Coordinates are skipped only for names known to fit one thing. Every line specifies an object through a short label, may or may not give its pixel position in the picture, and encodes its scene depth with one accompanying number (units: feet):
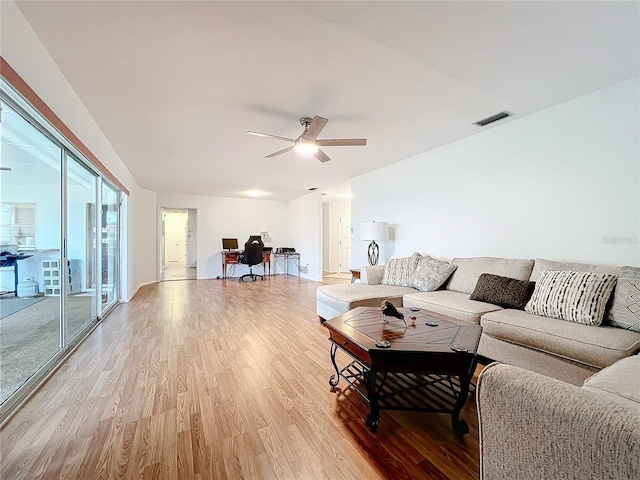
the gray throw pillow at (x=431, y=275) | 10.82
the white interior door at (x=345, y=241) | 29.32
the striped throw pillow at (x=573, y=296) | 6.47
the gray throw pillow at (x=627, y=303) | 5.99
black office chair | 23.25
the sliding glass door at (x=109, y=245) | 12.92
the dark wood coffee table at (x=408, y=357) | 5.07
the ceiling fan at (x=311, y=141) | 8.76
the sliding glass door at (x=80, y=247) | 8.92
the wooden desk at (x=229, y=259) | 24.85
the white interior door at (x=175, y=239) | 40.93
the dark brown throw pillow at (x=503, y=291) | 8.02
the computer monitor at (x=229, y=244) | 25.82
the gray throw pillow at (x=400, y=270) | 11.97
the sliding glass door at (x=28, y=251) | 6.27
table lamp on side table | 14.14
